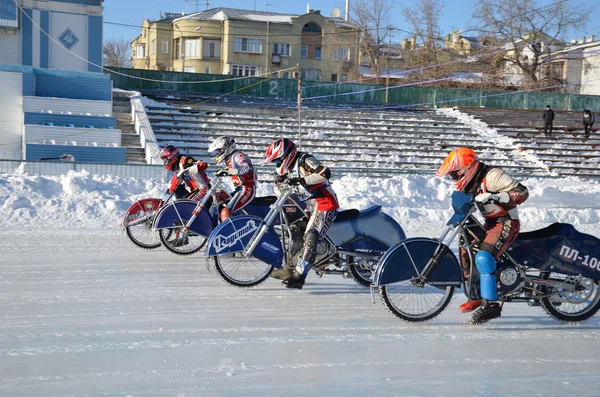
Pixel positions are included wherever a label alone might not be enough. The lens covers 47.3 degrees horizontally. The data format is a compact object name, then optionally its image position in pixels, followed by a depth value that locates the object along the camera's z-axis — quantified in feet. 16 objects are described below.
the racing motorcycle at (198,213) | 31.81
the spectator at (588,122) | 112.98
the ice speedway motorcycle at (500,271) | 21.80
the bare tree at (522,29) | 182.60
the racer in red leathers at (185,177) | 34.19
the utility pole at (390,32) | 204.80
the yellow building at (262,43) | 220.84
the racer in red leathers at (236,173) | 31.60
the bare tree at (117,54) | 260.15
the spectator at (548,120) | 111.75
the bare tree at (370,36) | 214.59
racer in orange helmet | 21.26
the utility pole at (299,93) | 82.45
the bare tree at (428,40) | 209.36
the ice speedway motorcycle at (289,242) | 25.85
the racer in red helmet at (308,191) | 25.72
